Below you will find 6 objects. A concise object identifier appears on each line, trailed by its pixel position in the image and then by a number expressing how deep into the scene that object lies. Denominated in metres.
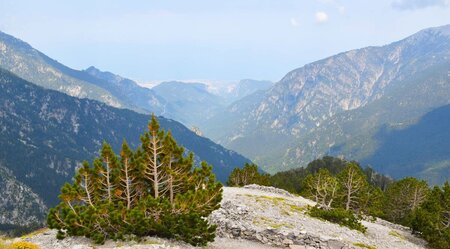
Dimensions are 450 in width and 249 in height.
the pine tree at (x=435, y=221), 49.72
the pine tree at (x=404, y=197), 86.25
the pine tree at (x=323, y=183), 62.16
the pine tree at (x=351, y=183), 69.12
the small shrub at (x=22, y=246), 24.62
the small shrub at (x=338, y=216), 49.34
